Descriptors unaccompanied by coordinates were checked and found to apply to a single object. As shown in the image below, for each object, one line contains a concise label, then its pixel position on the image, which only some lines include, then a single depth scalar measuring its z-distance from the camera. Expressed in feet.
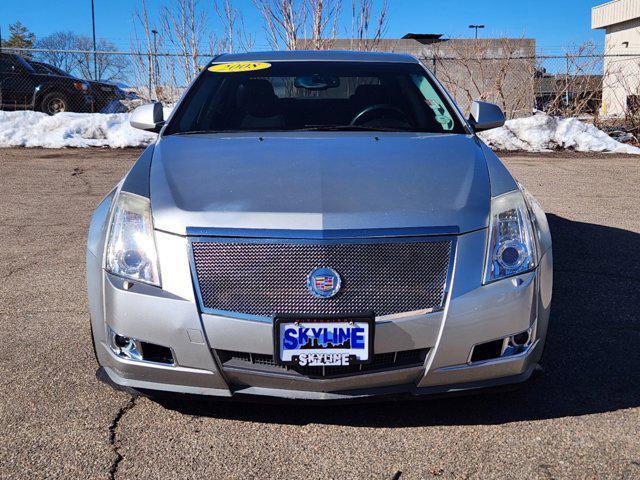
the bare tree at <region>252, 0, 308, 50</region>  47.62
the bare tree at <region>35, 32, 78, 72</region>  60.95
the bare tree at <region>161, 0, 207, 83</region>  52.85
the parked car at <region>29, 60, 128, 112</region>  55.93
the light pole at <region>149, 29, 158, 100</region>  53.06
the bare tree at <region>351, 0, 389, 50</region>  48.73
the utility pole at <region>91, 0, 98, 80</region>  59.87
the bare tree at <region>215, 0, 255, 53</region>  51.98
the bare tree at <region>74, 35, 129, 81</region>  60.23
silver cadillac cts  8.56
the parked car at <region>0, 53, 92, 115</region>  54.39
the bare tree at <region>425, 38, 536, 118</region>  49.75
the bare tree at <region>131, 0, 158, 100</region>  52.90
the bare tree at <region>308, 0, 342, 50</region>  47.06
